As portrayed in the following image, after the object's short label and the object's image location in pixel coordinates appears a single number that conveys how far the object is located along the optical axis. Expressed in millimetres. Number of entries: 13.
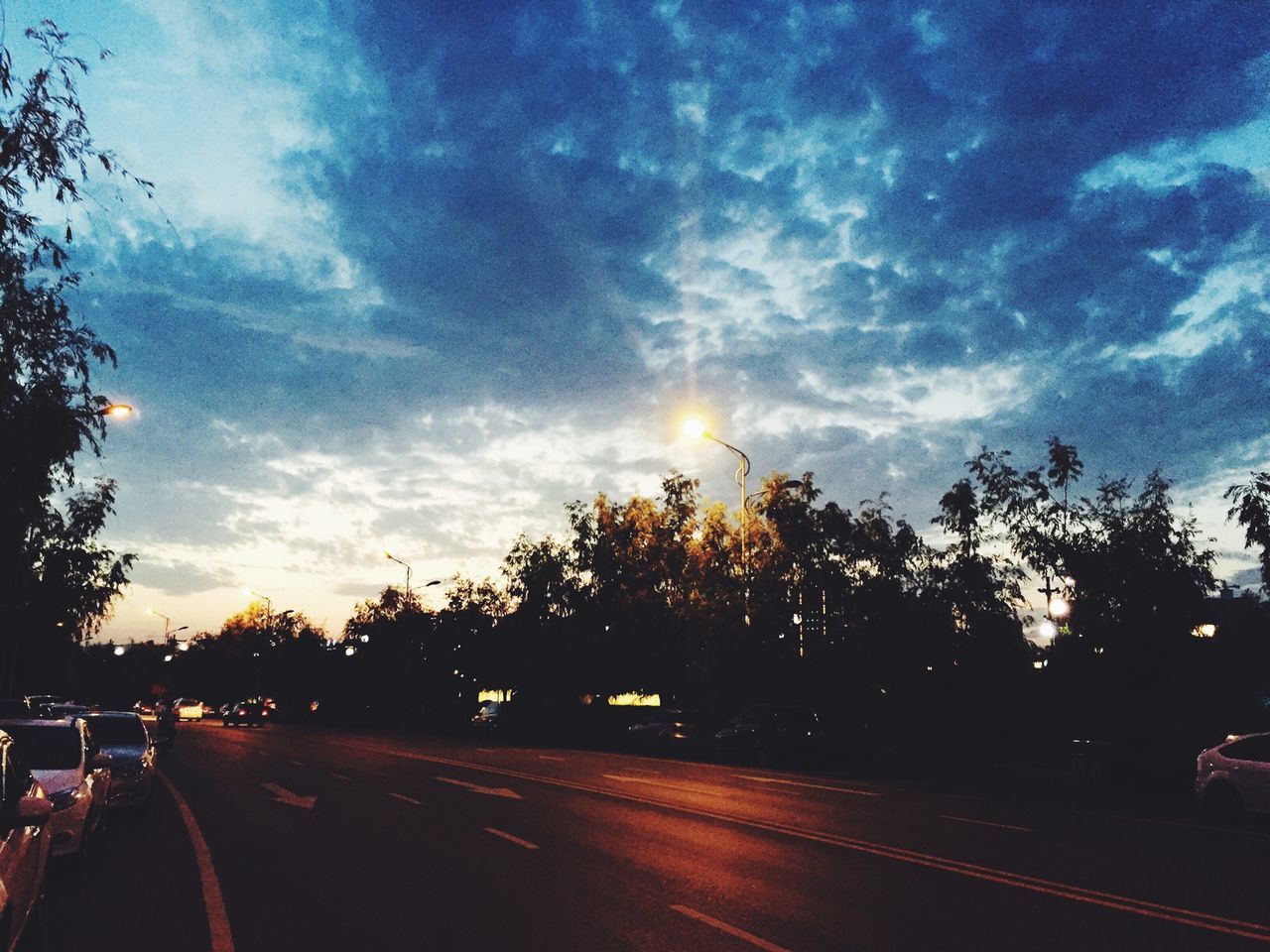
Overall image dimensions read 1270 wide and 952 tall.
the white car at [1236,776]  17562
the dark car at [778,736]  33781
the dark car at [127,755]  14773
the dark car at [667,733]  39375
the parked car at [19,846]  5707
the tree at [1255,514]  23797
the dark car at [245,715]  63125
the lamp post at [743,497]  38375
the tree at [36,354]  11891
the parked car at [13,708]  25016
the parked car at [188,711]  76750
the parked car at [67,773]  9922
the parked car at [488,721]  56938
